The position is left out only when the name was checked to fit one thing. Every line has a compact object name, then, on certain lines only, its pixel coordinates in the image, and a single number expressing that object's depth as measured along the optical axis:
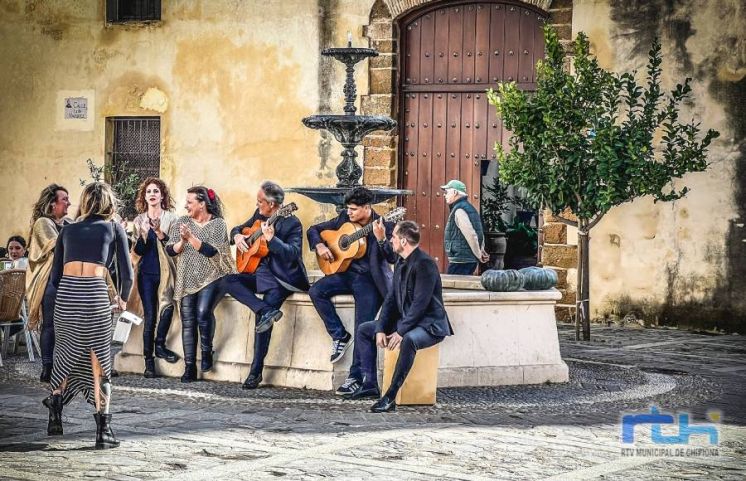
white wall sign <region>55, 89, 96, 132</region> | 20.58
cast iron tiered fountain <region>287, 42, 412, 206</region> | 13.19
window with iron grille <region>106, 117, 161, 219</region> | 20.22
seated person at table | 14.47
